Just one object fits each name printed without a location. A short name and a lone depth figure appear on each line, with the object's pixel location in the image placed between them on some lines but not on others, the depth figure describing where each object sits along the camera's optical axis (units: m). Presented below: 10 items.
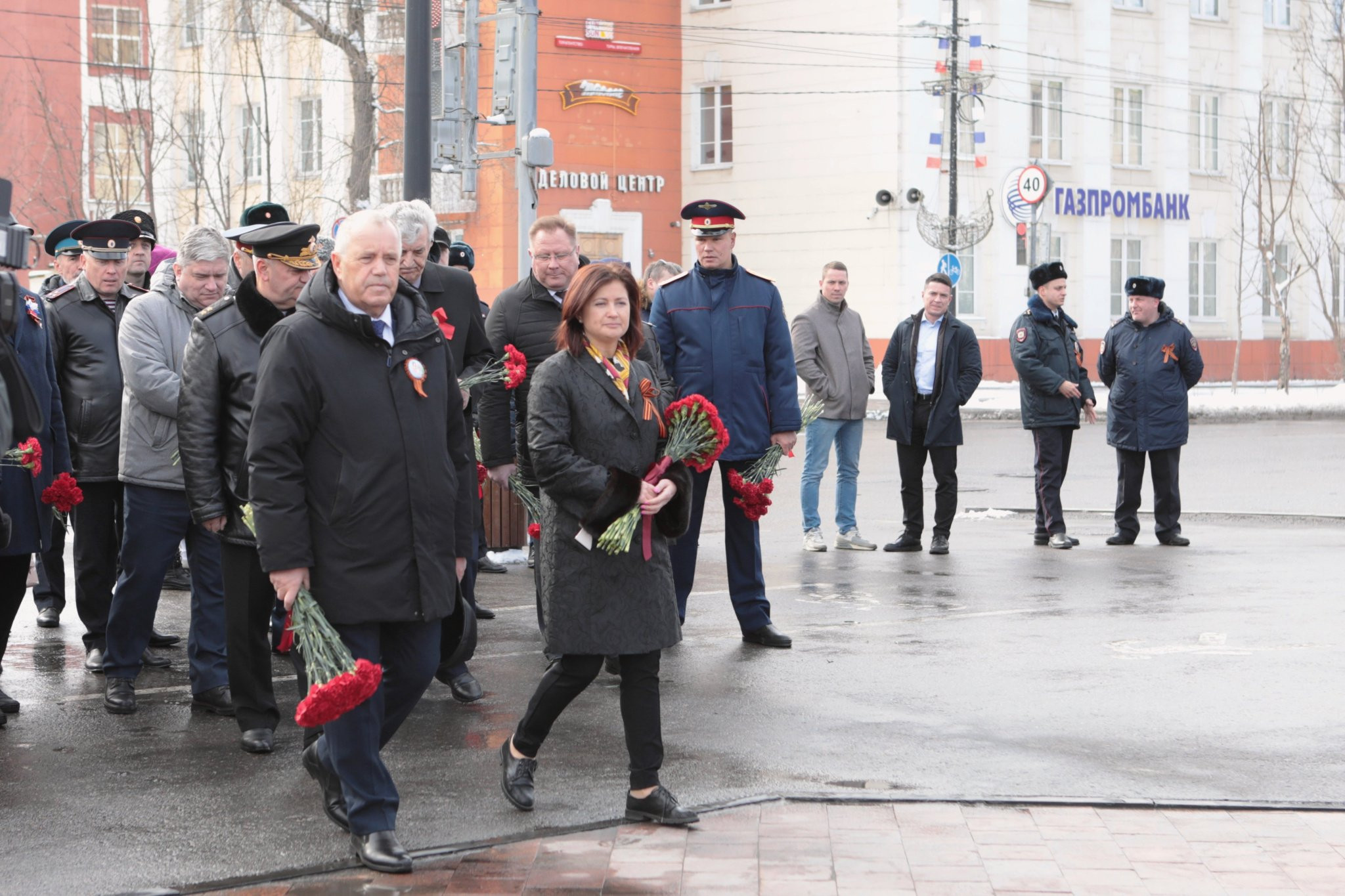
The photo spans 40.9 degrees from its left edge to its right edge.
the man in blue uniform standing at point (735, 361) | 8.92
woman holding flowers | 5.77
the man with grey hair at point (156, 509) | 7.65
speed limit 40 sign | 31.53
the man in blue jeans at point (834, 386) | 13.36
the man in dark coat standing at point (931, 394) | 13.20
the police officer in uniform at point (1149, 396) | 13.54
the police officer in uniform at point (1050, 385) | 13.26
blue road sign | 33.41
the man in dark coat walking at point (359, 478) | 5.21
